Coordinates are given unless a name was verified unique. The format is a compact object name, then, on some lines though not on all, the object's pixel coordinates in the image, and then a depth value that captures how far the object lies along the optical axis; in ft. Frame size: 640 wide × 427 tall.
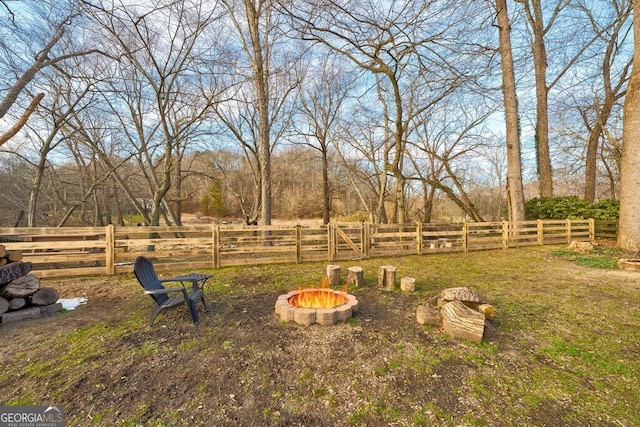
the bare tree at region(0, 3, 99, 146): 16.78
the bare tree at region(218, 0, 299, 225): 30.86
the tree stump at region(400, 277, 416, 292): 16.34
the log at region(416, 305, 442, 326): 11.39
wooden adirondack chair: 10.98
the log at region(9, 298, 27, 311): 12.33
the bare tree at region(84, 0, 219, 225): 28.50
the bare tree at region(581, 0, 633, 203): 42.06
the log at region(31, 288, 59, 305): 13.00
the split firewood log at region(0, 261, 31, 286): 11.96
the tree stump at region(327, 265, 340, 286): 17.65
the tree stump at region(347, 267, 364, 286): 17.54
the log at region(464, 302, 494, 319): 11.51
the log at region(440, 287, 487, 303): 11.50
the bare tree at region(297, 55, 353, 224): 53.31
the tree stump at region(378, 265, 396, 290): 17.02
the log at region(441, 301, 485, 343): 10.05
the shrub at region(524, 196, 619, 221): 38.11
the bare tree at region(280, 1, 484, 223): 20.71
